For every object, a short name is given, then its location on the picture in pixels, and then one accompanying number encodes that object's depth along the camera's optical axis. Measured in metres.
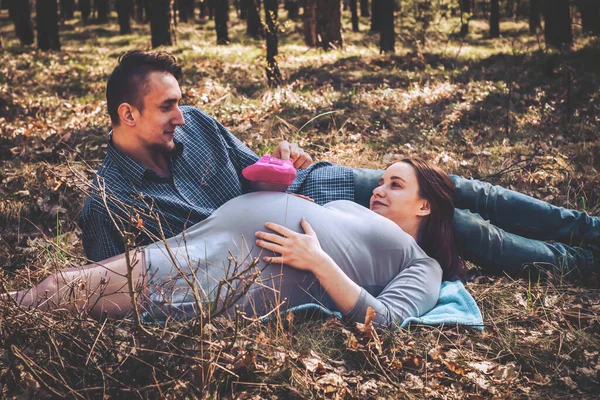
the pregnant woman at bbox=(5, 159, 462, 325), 2.74
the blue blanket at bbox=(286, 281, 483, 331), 3.08
